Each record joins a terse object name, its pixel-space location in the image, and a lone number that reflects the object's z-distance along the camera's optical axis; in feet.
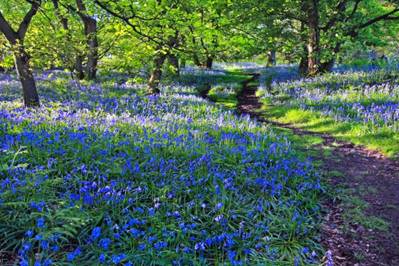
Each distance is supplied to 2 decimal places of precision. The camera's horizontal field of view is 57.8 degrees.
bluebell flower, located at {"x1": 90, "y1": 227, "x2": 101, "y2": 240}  12.13
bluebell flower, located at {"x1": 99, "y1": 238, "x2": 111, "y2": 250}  12.06
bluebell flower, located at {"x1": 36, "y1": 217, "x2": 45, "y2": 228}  12.11
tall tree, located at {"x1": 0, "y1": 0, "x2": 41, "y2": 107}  30.32
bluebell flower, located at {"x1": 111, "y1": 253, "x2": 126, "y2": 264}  11.20
